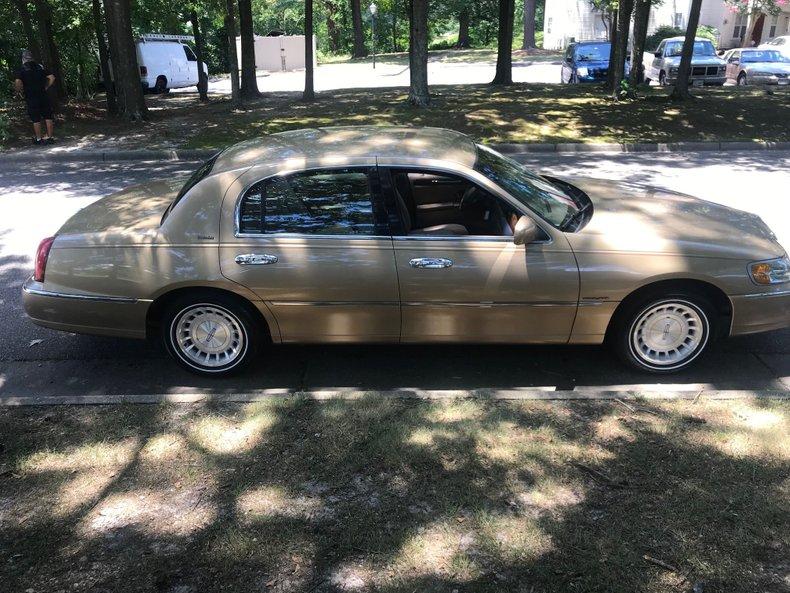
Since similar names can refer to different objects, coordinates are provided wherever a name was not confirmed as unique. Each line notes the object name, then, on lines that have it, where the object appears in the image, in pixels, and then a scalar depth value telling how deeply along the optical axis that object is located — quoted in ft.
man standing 43.16
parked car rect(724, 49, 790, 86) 74.28
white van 86.02
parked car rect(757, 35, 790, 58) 79.22
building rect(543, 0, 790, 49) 135.54
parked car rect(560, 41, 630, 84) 75.05
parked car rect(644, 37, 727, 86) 74.18
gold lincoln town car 13.44
